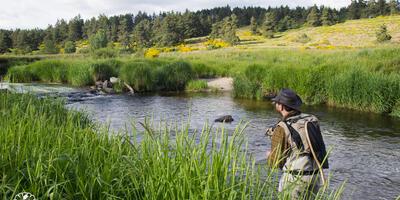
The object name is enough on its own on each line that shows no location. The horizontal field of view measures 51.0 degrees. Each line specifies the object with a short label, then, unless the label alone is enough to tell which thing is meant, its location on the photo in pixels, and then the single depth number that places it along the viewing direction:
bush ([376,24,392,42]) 53.91
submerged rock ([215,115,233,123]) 14.16
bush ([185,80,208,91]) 24.22
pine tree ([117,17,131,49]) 87.81
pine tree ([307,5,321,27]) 93.19
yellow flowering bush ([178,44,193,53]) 66.50
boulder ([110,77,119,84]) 24.14
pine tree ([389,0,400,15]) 91.31
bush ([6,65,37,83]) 27.48
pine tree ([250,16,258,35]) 95.62
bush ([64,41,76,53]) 71.88
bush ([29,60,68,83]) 27.46
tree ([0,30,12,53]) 74.06
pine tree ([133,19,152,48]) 84.81
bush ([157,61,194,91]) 24.44
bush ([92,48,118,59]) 40.34
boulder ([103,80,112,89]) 23.55
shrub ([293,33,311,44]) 66.94
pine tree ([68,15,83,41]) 103.75
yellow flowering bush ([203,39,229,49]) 68.62
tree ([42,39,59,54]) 70.19
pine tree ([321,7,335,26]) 91.62
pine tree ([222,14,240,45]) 74.95
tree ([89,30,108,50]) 56.44
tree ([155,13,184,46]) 83.81
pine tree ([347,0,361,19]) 102.56
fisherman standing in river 4.54
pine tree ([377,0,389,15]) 96.28
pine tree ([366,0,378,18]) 97.12
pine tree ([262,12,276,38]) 90.69
